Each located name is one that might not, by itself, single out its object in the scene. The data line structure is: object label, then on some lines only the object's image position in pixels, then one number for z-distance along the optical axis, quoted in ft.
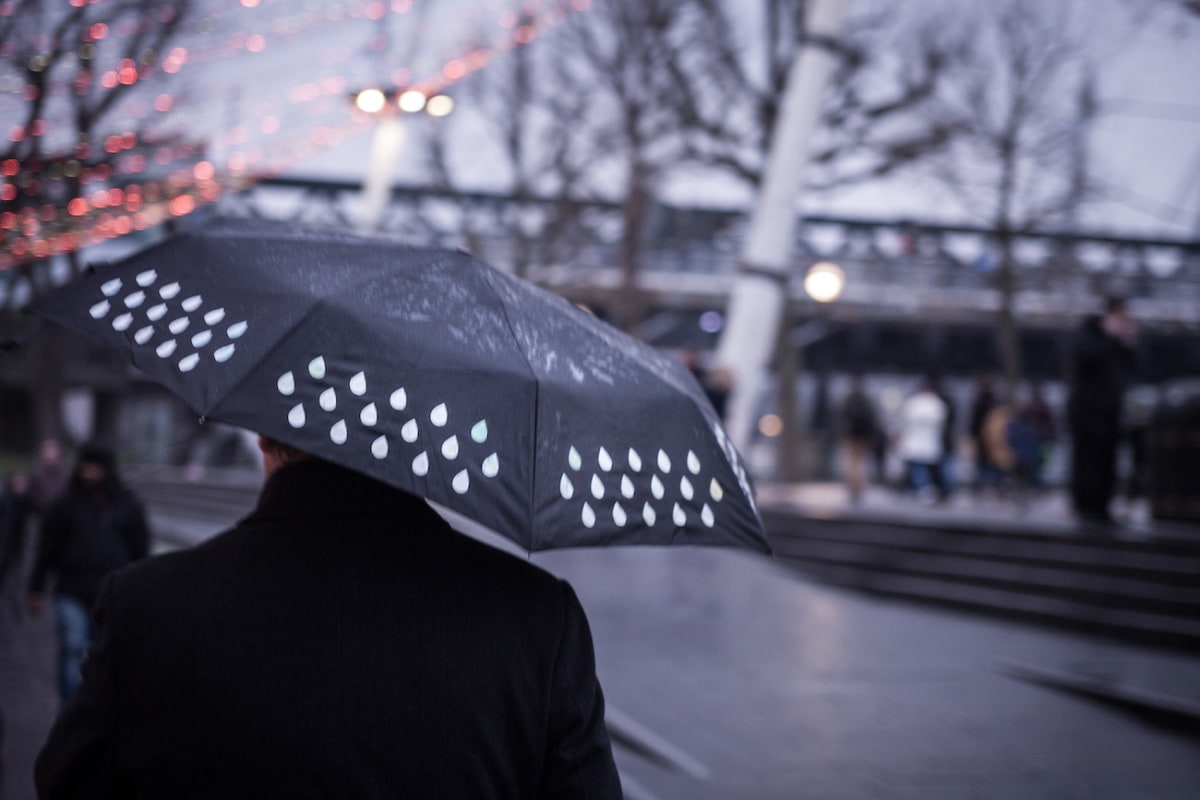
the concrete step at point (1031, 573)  32.53
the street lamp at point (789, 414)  78.43
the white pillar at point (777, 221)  39.78
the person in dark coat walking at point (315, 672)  5.69
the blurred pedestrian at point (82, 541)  21.30
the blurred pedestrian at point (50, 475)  41.86
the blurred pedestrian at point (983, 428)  57.98
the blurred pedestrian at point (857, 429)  58.95
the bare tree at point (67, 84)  17.33
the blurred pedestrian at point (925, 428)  56.13
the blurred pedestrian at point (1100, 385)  36.99
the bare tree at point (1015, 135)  76.13
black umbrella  6.19
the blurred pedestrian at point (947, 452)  57.77
